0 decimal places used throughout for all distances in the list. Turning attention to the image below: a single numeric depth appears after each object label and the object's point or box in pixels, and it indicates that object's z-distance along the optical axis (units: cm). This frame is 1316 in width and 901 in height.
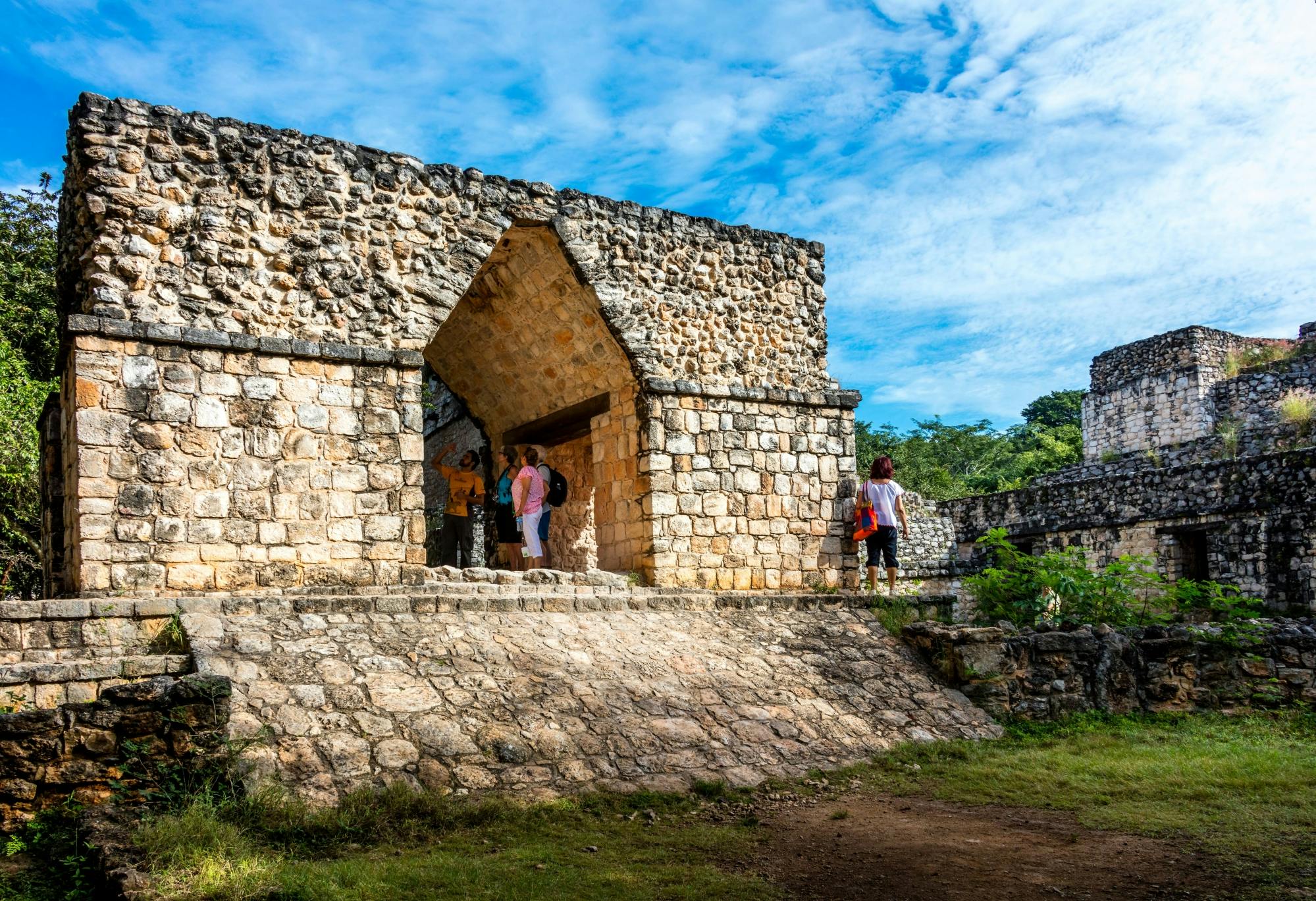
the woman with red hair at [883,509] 1055
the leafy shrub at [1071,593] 957
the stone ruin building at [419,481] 618
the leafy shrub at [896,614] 924
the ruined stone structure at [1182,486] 1593
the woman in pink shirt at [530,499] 1082
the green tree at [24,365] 1295
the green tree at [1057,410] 4441
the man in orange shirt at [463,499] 1143
